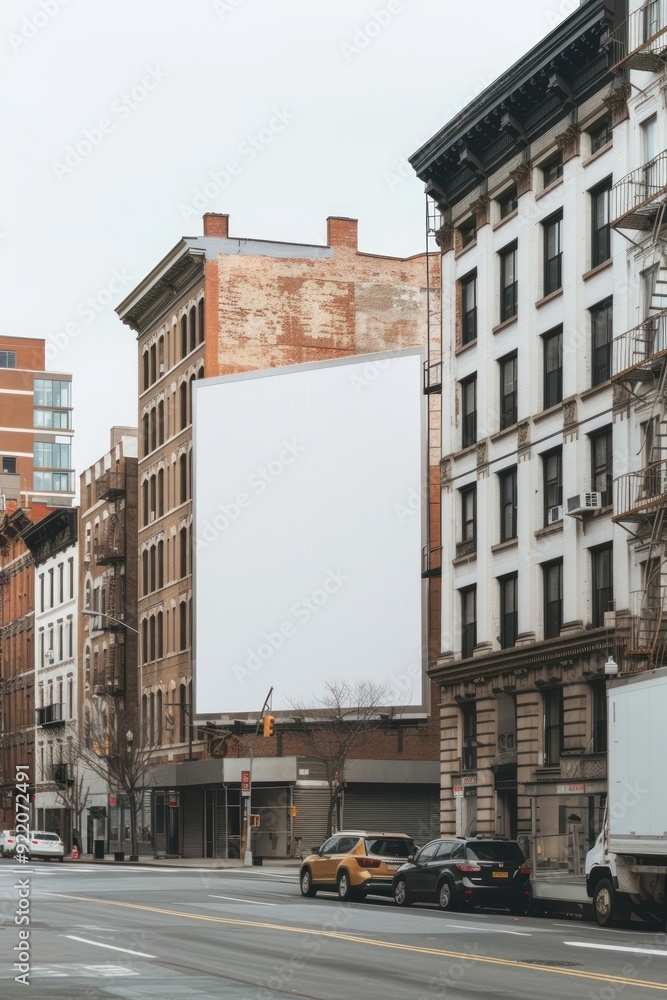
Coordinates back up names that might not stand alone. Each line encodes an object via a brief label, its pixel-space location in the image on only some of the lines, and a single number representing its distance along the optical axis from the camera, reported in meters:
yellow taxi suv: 34.41
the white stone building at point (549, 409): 39.91
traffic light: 54.38
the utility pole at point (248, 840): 59.27
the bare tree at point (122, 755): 71.81
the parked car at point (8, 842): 78.69
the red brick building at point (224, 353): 69.12
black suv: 31.22
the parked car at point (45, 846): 73.38
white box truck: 25.23
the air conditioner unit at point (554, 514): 44.08
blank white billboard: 66.38
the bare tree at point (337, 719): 63.69
